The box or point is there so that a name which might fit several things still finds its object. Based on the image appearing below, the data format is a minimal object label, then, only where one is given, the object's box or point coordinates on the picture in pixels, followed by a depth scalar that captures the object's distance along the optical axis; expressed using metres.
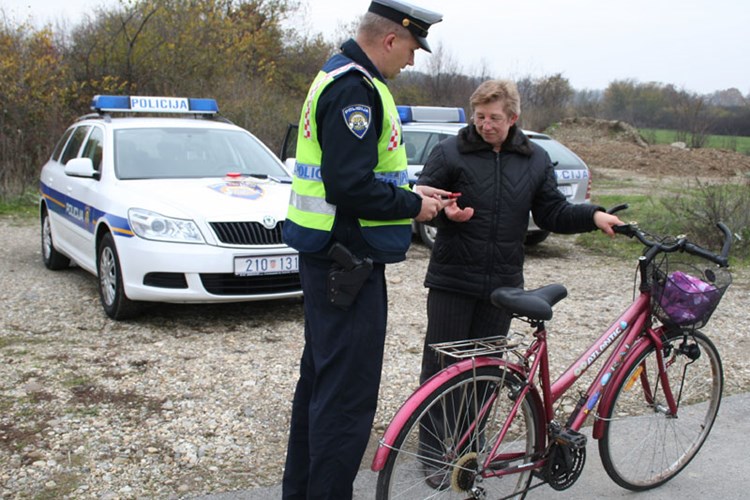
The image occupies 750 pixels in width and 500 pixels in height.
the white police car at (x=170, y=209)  5.43
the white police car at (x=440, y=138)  9.20
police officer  2.37
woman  3.12
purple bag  3.01
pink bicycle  2.69
